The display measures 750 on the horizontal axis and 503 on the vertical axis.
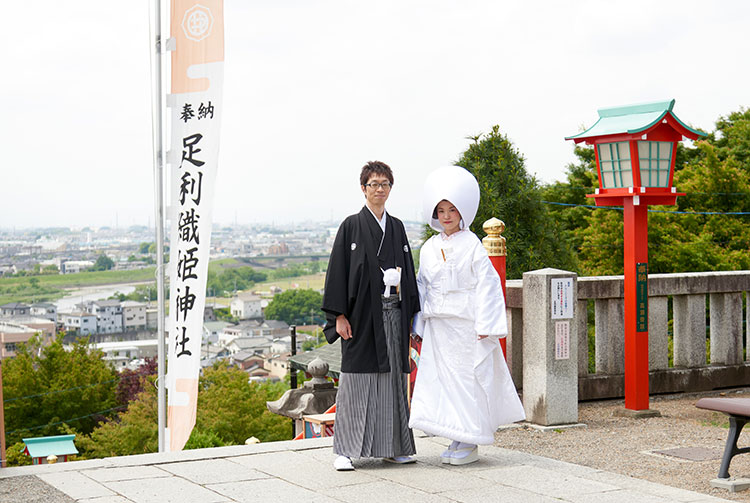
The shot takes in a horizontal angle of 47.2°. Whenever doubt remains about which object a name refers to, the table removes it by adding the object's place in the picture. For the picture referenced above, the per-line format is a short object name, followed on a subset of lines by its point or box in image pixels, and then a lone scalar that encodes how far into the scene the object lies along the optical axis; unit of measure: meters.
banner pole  9.09
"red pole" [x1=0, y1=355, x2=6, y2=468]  4.84
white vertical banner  8.95
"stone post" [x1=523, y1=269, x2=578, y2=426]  6.46
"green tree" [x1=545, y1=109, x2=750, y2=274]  14.41
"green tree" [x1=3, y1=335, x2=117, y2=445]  35.22
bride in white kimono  5.25
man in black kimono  5.22
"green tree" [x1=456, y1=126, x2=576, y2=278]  9.23
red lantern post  6.73
